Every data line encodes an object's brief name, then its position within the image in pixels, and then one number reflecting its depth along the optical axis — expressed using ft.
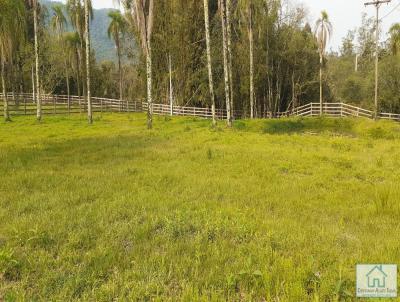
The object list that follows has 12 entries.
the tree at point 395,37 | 103.34
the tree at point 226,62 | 63.62
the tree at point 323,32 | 103.45
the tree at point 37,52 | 83.11
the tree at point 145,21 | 61.72
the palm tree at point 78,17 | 106.11
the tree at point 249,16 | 84.69
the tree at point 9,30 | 42.79
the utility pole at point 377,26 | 90.07
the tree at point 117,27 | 130.53
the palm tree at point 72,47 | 123.03
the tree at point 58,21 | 120.57
